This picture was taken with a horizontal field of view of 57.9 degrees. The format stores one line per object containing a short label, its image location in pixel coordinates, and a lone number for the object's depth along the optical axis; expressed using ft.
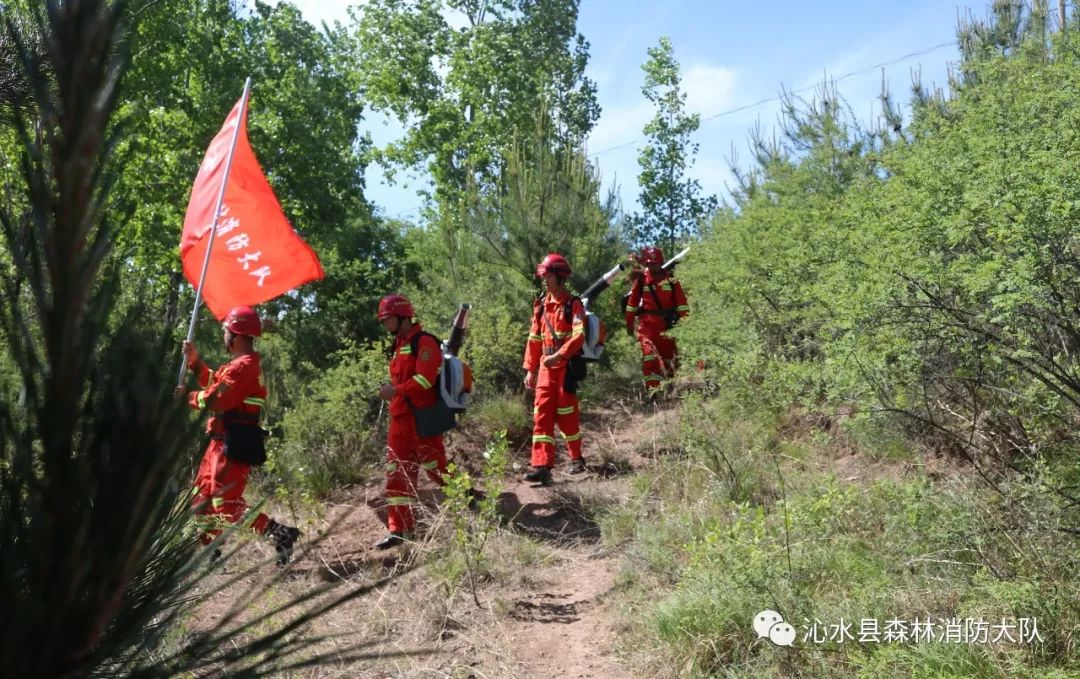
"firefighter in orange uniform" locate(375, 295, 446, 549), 25.41
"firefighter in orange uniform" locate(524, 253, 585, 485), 29.91
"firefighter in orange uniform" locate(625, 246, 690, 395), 39.63
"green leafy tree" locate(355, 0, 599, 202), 92.84
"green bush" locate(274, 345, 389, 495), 30.89
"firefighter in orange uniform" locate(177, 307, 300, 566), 21.99
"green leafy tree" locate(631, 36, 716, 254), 87.97
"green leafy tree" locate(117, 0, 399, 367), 44.80
